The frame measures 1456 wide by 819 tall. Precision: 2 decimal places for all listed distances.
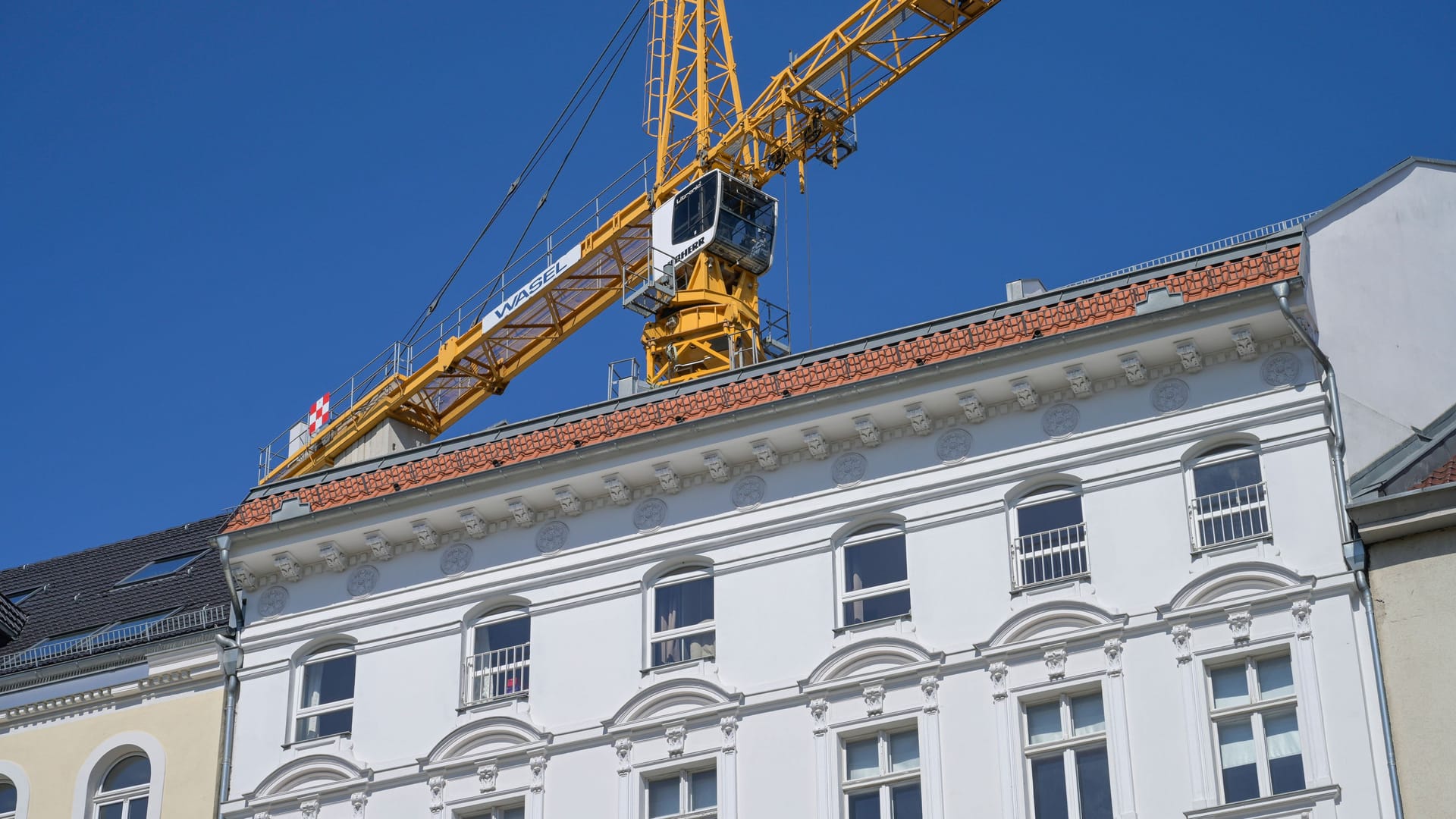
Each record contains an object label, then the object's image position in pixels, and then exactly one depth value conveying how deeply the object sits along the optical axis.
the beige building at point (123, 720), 41.72
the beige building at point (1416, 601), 32.31
